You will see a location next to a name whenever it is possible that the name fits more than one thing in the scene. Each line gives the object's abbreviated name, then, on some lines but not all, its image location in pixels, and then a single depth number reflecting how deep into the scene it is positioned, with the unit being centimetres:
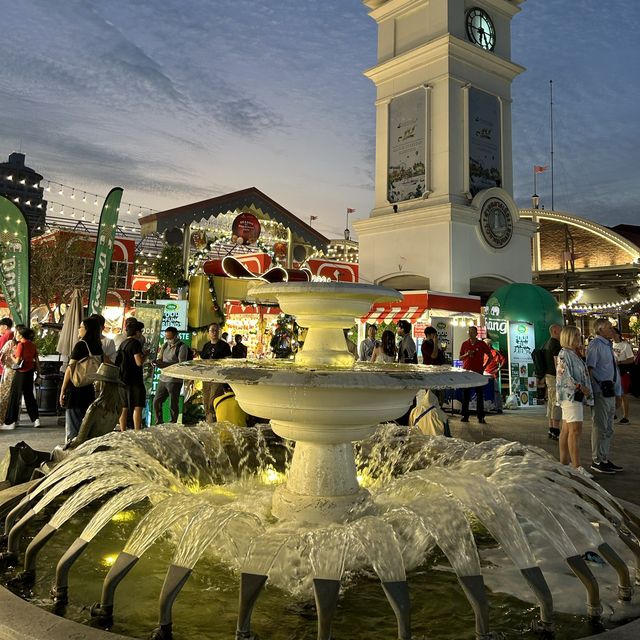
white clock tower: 2005
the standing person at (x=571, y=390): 595
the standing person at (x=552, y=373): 854
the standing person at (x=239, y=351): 1109
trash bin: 1019
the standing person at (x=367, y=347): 1231
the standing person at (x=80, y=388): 660
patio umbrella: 1015
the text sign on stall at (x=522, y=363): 1356
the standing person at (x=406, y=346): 1112
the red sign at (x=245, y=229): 1739
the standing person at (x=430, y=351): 1026
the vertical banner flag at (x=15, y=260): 1059
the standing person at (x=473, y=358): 1089
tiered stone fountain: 246
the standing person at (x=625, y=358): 1240
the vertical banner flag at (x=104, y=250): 1051
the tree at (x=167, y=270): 1962
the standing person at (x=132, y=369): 759
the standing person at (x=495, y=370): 1198
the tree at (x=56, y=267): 2617
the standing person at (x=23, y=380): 880
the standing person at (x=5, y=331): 953
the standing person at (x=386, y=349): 1000
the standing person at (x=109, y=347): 927
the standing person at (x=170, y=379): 856
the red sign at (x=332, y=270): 1903
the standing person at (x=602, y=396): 651
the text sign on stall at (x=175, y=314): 1067
